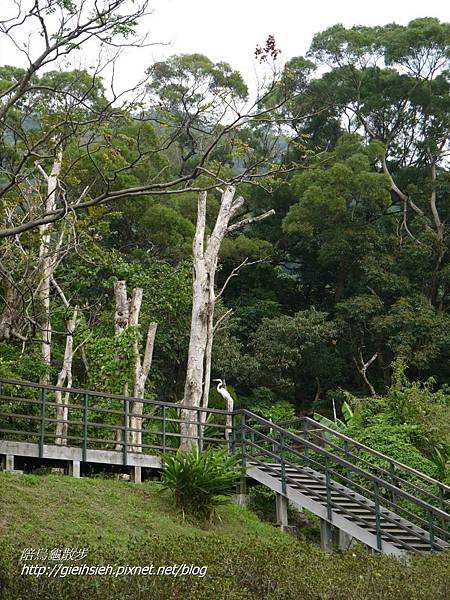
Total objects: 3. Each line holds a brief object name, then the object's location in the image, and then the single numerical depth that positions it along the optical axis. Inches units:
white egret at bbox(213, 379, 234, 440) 695.7
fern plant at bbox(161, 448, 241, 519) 522.0
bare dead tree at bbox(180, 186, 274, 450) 659.4
